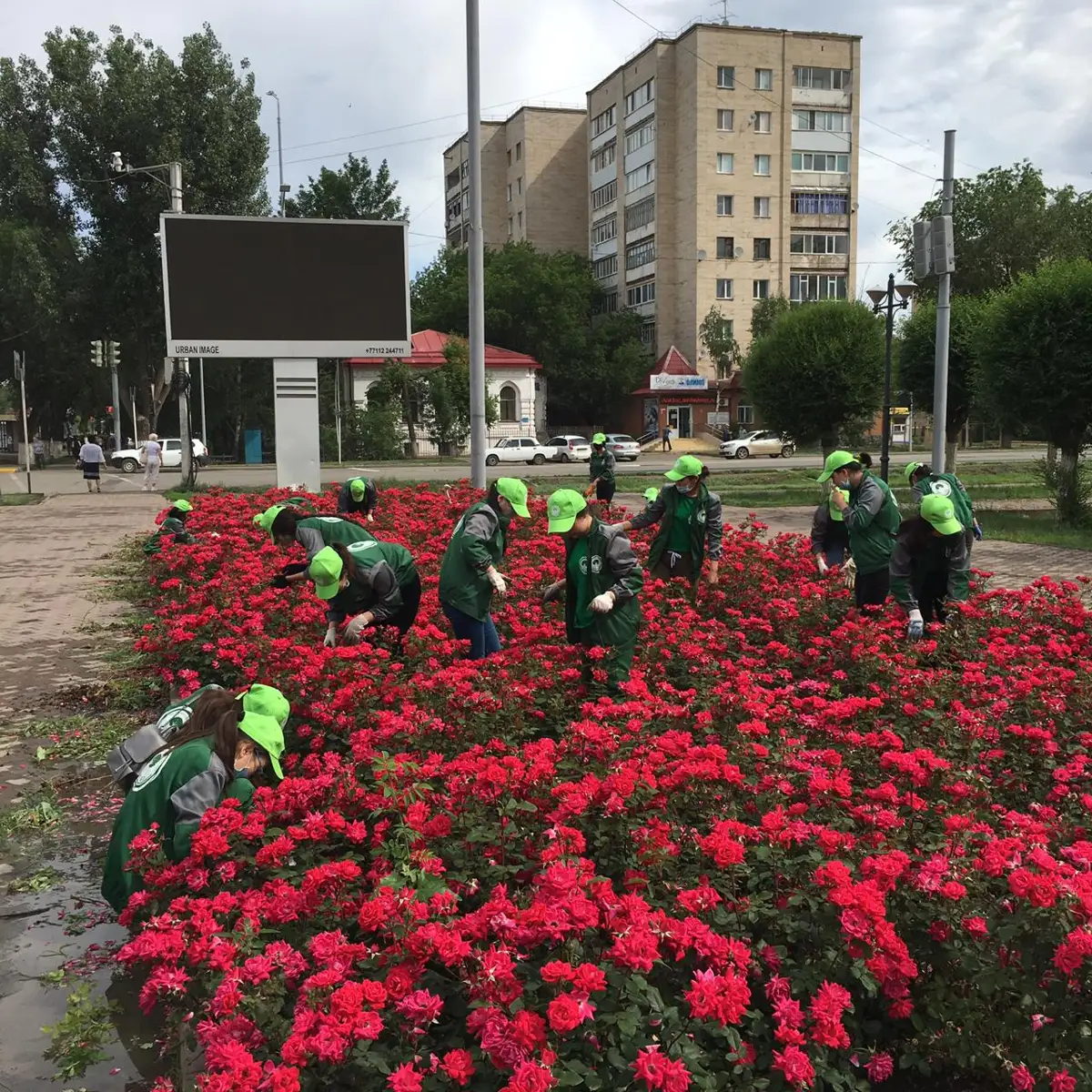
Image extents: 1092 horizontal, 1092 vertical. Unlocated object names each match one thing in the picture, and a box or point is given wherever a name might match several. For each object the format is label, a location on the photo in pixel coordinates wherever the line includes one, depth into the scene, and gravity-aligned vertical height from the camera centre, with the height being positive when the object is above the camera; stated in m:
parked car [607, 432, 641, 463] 43.94 -0.70
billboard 16.56 +2.47
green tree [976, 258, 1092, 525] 16.22 +1.15
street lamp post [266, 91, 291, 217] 43.26 +11.23
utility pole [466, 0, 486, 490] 14.40 +2.78
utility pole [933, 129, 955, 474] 14.41 +1.56
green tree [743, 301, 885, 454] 25.56 +1.61
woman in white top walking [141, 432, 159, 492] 28.98 -0.80
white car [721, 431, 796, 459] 47.59 -0.67
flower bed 2.28 -1.26
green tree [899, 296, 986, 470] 24.48 +1.85
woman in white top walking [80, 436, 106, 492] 27.06 -0.71
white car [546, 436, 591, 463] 44.12 -0.71
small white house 52.22 +2.73
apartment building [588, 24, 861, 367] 58.25 +15.49
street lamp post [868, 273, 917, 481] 21.59 +2.77
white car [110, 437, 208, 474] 40.22 -0.92
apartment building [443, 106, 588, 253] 73.00 +18.92
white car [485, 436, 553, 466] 43.03 -0.76
